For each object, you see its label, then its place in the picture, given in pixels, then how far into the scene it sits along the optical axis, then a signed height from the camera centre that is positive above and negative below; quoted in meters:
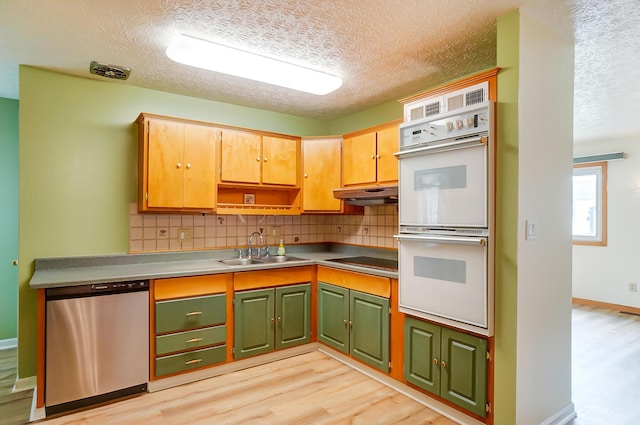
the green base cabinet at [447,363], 2.21 -1.00
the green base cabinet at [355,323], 2.92 -0.98
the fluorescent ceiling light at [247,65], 2.39 +1.07
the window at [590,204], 5.30 +0.15
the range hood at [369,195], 3.12 +0.16
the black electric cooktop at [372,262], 3.19 -0.48
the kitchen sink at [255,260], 3.63 -0.50
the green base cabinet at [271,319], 3.15 -0.99
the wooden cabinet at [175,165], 3.02 +0.41
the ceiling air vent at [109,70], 2.81 +1.13
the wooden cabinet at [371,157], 3.25 +0.54
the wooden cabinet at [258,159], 3.44 +0.54
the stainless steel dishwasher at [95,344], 2.39 -0.93
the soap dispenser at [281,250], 4.00 -0.42
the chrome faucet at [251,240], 3.84 -0.31
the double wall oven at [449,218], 2.12 -0.03
